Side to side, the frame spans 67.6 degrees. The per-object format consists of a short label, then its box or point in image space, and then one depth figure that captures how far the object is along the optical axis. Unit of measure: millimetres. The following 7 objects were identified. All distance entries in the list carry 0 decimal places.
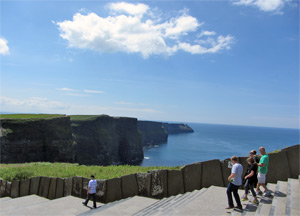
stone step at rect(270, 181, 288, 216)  6841
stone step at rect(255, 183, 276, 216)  6884
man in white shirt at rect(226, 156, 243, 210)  7573
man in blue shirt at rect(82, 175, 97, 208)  10695
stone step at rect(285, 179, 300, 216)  6613
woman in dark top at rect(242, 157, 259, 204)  8336
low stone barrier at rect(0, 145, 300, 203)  11391
